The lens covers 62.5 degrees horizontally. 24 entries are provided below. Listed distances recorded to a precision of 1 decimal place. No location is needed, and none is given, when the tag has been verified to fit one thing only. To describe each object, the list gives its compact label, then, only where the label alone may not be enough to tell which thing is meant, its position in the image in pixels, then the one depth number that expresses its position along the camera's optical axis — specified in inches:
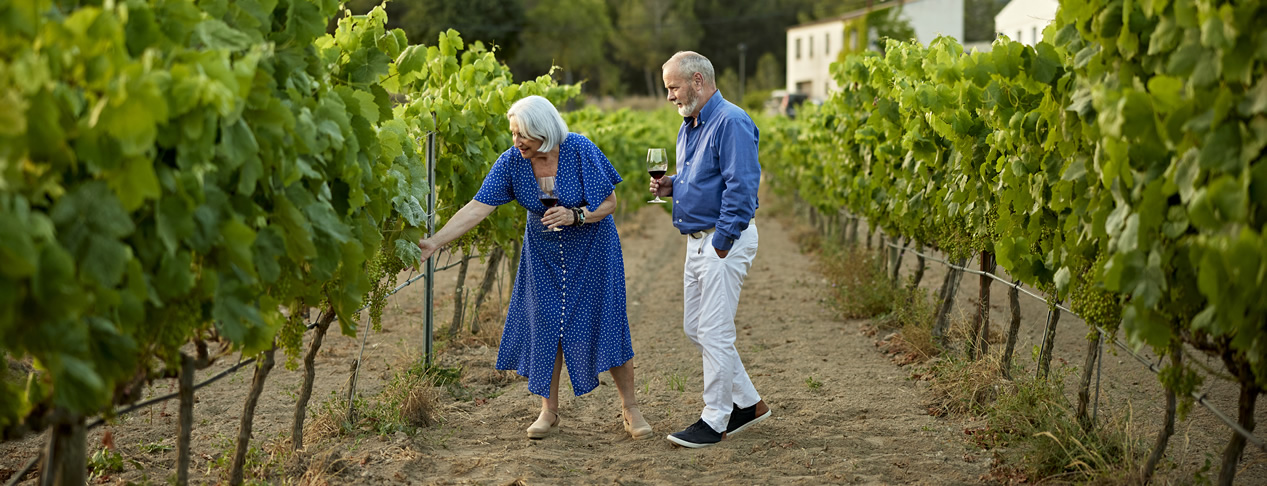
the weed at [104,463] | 161.2
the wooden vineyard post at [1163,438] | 131.3
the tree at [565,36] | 1966.0
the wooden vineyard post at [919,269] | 280.8
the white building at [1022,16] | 1259.5
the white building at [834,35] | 1728.6
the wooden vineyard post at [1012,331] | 195.7
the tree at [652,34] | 2349.9
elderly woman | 176.1
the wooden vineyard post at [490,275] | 280.1
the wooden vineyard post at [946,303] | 246.5
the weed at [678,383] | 217.8
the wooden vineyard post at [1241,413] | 113.3
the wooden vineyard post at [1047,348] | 179.3
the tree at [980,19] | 2442.8
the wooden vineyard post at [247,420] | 137.9
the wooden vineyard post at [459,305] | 261.2
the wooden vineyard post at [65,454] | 101.1
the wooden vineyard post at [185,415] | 120.0
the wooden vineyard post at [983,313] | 211.0
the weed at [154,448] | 174.6
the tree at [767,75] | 2229.3
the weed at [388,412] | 182.7
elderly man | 167.6
